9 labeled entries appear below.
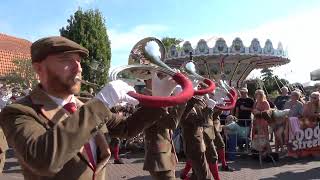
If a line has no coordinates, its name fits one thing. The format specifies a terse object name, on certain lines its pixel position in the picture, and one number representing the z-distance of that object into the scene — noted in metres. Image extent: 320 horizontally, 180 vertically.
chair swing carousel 13.82
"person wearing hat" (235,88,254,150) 6.47
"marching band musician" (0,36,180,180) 1.14
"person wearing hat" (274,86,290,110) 7.48
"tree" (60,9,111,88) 19.55
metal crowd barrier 6.42
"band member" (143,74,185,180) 3.16
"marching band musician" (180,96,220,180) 3.73
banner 6.17
